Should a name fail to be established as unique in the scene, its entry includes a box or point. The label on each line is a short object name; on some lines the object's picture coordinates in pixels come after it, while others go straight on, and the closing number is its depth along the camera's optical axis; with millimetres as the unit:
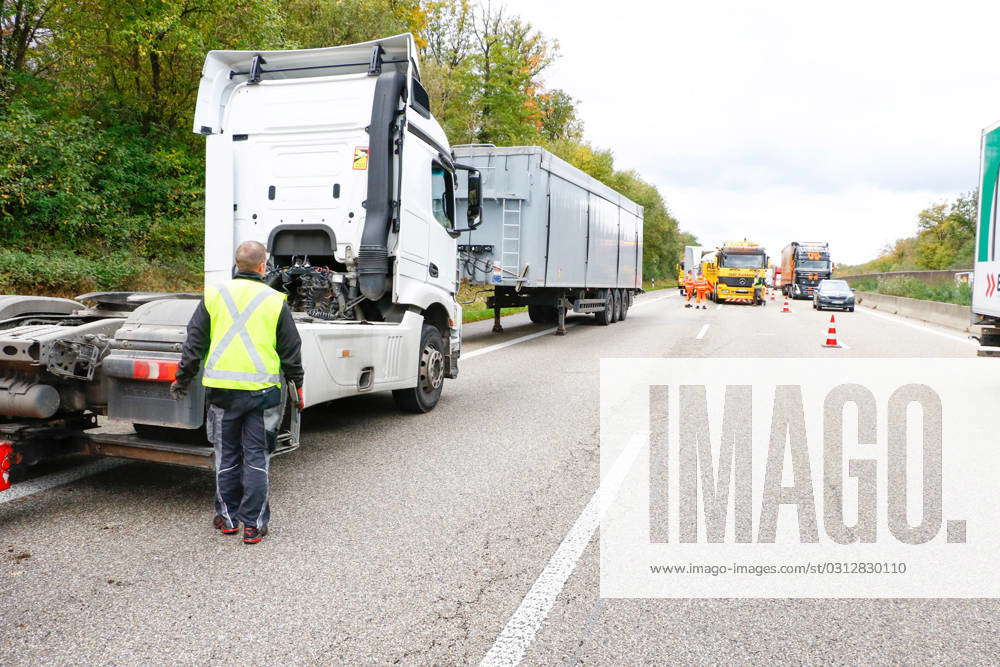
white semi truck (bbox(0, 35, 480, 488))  6711
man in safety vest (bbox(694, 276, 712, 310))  30047
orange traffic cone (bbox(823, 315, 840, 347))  14867
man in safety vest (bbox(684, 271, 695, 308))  31716
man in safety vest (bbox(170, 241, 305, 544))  4195
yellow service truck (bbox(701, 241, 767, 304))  33500
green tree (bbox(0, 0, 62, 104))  15688
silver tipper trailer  14383
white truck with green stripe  9328
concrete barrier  20984
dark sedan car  29969
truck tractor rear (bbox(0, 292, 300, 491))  4445
